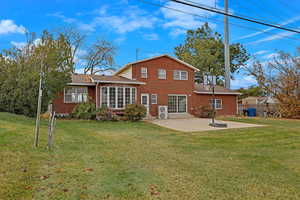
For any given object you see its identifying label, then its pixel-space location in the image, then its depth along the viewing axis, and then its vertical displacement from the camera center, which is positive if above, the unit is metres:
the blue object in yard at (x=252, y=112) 24.42 -0.73
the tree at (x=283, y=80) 20.00 +2.53
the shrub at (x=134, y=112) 15.43 -0.49
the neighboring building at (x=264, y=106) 22.60 -0.04
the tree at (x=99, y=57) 32.94 +7.53
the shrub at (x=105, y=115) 14.89 -0.69
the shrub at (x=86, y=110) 15.01 -0.38
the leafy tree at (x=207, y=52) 33.88 +9.17
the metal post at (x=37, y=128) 5.77 -0.65
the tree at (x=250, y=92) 38.46 +2.52
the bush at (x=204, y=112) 20.39 -0.62
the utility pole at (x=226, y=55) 26.38 +6.30
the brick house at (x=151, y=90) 16.80 +1.33
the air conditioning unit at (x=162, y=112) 18.95 -0.59
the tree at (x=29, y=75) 12.46 +1.89
